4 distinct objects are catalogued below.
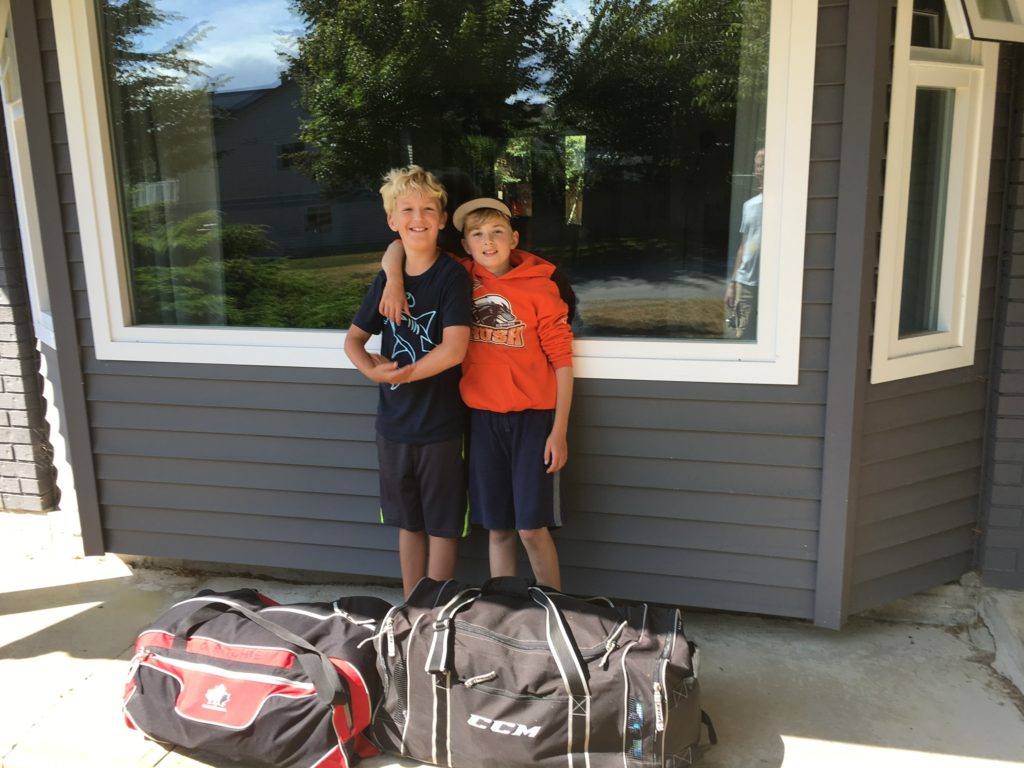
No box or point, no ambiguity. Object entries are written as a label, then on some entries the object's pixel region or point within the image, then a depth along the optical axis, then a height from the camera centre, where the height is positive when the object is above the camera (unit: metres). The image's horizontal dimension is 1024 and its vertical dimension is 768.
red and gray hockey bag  1.95 -1.09
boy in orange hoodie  2.41 -0.44
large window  2.45 +0.18
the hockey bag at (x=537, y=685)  1.87 -1.05
